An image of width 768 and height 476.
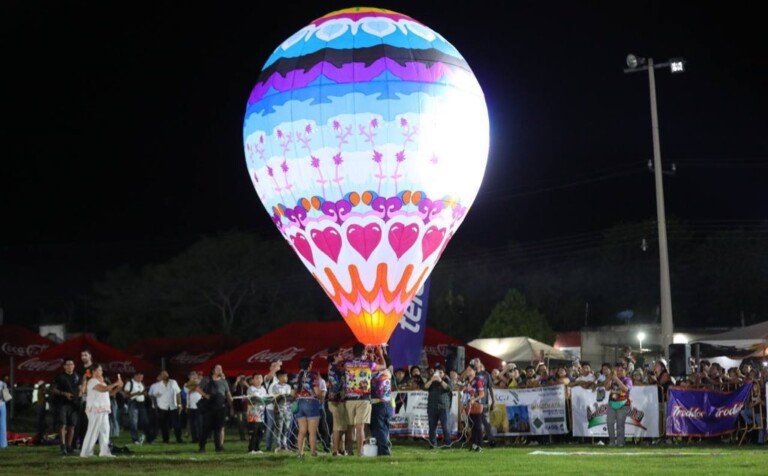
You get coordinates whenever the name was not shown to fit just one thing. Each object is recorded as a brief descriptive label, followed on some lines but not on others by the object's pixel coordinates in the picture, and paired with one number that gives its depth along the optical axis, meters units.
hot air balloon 25.83
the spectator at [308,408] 20.27
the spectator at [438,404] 22.81
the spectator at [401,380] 27.42
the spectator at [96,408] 20.69
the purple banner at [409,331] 28.19
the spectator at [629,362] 25.29
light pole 34.84
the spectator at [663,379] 23.69
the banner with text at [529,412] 24.92
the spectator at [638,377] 24.25
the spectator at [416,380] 27.09
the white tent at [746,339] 30.80
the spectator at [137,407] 28.61
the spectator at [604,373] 24.02
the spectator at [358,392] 19.98
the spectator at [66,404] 22.17
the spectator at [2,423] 25.80
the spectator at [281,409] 23.58
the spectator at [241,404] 29.30
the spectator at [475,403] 22.23
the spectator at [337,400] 20.39
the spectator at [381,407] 20.12
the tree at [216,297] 84.69
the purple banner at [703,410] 22.61
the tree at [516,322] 62.00
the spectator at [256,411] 22.44
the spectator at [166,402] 29.98
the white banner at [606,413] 23.48
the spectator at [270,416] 23.34
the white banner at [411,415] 26.23
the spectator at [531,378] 25.78
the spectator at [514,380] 26.03
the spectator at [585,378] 24.64
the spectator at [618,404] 22.78
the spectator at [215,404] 23.05
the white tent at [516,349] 44.34
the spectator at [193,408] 28.86
